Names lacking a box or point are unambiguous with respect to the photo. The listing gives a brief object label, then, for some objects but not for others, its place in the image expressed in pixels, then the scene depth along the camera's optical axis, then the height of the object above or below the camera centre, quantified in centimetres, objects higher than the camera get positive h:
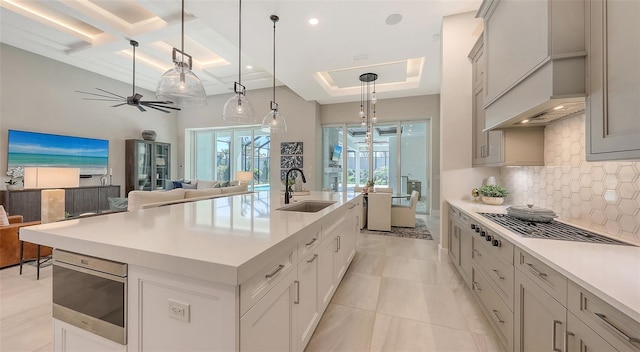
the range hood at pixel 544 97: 119 +49
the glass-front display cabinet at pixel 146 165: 597 +27
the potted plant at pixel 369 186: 510 -24
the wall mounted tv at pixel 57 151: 426 +47
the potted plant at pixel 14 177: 411 -6
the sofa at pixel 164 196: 260 -28
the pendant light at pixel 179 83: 190 +76
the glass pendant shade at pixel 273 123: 303 +69
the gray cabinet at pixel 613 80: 91 +42
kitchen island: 81 -41
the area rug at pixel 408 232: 429 -111
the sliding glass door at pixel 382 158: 646 +54
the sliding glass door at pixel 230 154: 734 +71
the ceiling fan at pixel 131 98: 398 +183
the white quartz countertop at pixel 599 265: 72 -36
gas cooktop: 128 -34
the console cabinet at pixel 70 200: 402 -51
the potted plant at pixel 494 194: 253 -19
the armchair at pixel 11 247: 268 -87
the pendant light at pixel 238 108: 256 +75
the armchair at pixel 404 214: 479 -81
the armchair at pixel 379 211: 457 -71
